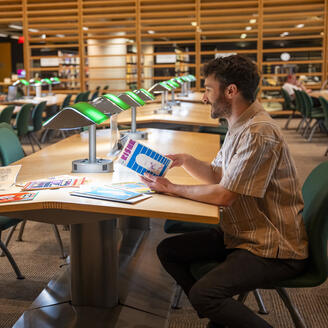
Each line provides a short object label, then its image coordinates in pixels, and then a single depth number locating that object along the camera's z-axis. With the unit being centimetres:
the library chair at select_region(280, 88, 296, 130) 1037
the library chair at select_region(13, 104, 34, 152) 669
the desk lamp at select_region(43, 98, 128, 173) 214
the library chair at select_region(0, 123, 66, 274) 294
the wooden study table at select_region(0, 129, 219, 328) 178
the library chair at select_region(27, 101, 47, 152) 733
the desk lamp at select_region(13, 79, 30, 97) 942
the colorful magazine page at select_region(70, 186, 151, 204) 185
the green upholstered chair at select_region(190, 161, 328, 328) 187
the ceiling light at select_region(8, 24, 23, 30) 1744
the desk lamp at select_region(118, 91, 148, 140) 318
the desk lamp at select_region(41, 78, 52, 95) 1017
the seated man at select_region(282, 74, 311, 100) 1072
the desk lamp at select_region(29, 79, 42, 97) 978
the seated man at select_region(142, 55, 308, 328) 179
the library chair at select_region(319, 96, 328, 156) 694
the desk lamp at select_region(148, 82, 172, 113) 496
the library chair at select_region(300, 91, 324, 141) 864
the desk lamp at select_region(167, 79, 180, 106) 700
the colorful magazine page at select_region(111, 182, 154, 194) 204
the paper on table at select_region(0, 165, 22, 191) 212
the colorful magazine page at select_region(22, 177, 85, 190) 206
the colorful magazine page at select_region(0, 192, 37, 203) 186
